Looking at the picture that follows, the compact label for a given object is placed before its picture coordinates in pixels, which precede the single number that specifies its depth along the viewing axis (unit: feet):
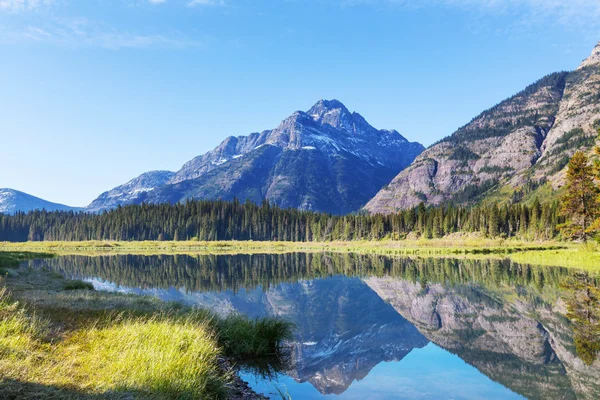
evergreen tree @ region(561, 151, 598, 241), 190.90
